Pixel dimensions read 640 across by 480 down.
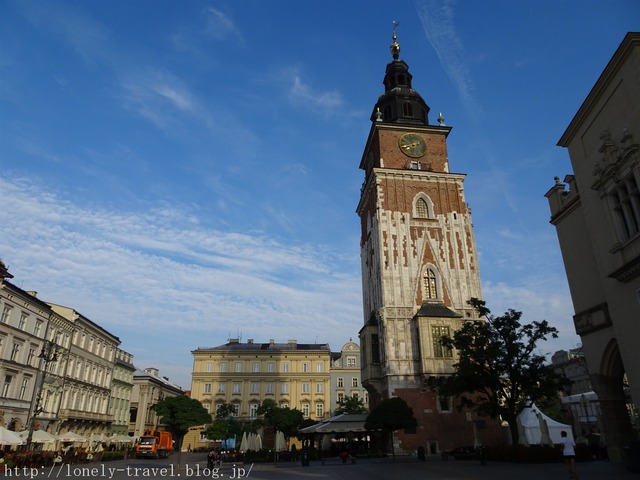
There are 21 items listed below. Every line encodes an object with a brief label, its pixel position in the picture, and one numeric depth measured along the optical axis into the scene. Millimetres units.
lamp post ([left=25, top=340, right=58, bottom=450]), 27469
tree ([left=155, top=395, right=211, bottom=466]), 38219
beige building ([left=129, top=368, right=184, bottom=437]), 71625
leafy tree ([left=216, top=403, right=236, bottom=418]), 65712
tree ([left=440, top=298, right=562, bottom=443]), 26844
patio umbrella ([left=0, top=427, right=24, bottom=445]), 24625
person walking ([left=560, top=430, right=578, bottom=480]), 14266
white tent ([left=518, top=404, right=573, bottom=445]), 29000
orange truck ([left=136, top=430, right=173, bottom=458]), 46906
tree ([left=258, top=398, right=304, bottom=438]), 44875
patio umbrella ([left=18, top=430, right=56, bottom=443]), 32094
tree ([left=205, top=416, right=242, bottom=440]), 48938
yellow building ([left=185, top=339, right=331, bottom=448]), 72875
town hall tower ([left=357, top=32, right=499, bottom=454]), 36094
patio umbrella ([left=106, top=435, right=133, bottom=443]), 47300
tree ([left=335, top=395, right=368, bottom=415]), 66000
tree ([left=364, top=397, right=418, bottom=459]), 30906
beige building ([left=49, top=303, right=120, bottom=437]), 47312
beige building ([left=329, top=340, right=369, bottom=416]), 76062
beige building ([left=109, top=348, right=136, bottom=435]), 61406
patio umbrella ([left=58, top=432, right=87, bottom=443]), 37250
